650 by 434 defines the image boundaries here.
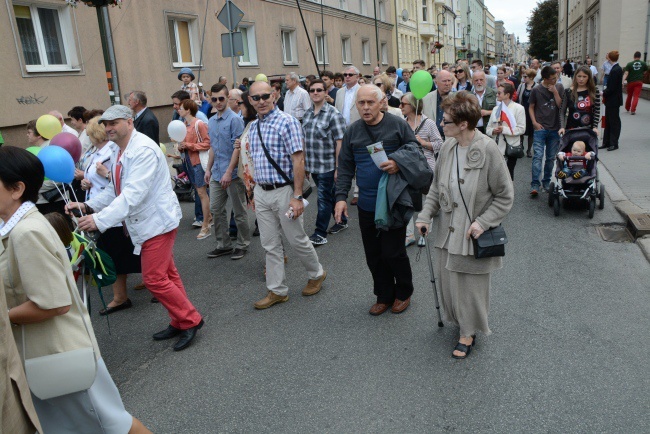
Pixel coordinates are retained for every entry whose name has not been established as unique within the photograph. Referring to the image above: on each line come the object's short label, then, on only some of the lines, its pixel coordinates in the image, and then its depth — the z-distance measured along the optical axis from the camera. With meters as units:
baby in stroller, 7.36
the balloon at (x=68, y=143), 4.95
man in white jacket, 3.90
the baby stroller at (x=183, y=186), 10.14
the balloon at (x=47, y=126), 5.89
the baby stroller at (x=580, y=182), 7.36
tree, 71.94
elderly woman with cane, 3.72
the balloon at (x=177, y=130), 7.19
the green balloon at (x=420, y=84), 6.39
